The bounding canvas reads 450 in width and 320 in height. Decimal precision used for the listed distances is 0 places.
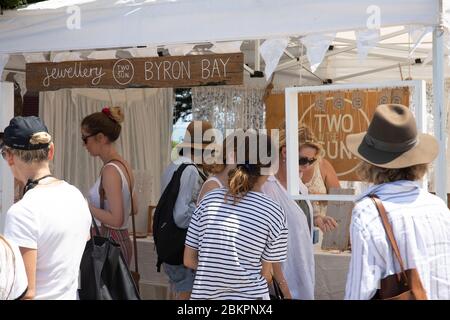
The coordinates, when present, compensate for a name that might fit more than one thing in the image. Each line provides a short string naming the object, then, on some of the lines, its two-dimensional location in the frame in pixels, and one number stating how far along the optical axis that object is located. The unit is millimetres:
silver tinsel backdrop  6672
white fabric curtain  5844
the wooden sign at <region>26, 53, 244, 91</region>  3494
